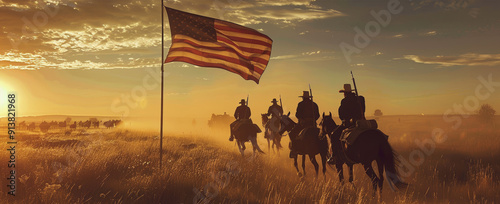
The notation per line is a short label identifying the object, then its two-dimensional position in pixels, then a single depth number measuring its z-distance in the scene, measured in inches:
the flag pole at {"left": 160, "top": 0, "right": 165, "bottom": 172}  357.5
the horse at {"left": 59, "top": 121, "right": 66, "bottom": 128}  2109.3
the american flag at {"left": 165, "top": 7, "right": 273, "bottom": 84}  404.8
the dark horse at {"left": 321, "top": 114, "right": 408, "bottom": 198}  351.3
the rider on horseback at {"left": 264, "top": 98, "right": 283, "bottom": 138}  661.9
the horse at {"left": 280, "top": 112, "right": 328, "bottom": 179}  449.1
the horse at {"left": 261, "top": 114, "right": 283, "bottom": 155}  700.7
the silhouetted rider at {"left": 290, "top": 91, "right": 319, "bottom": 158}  469.1
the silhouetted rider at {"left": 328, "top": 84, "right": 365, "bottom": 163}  385.1
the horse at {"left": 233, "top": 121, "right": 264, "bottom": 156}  682.8
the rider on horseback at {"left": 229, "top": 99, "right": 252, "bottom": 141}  702.0
